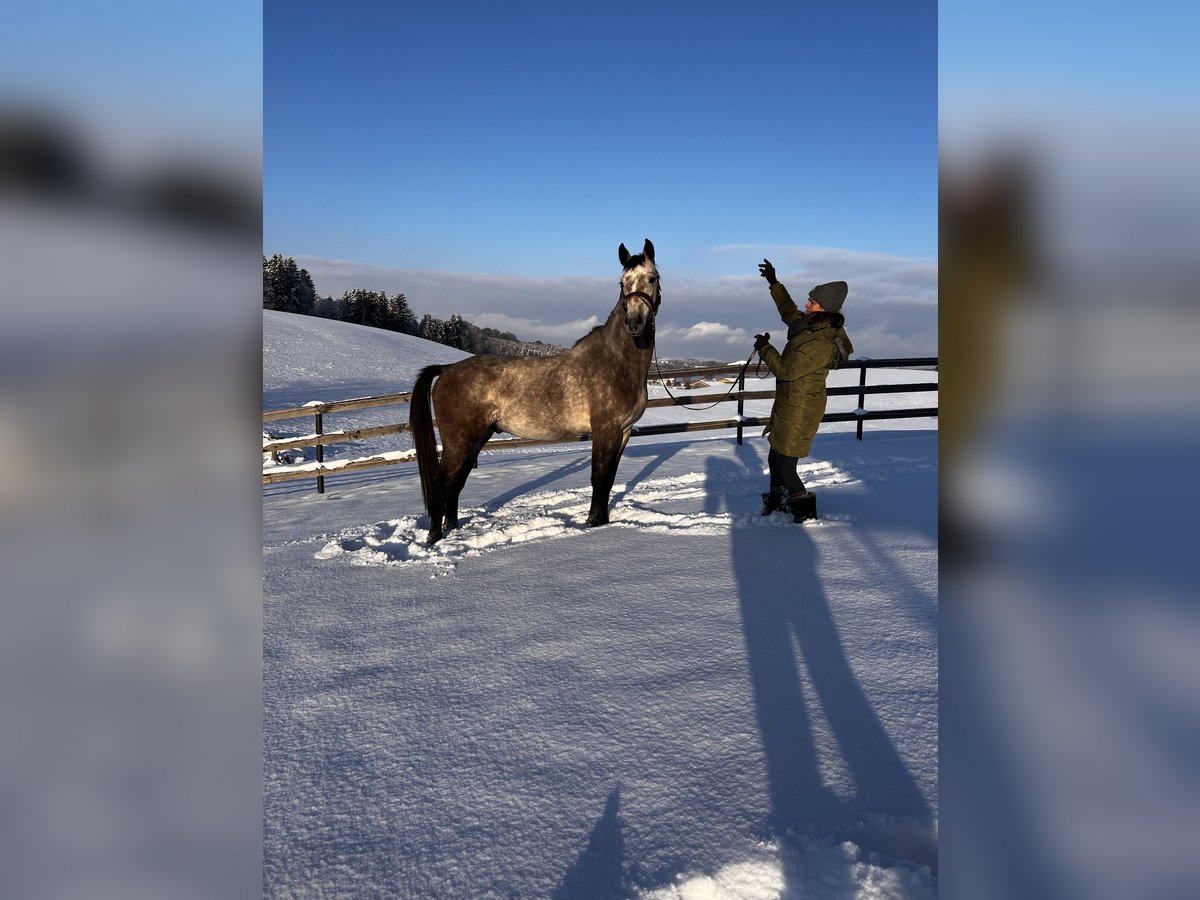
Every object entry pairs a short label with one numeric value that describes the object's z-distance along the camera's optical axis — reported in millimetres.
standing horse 4266
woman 3785
